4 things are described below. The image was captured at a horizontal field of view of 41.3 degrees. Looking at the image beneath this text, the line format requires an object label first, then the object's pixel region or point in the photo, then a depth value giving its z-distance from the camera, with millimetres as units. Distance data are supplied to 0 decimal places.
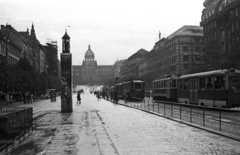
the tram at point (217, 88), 24891
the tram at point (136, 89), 51466
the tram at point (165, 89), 38812
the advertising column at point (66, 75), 27109
